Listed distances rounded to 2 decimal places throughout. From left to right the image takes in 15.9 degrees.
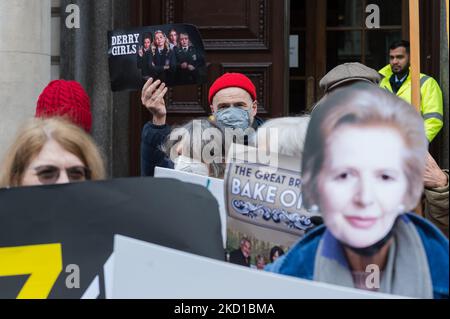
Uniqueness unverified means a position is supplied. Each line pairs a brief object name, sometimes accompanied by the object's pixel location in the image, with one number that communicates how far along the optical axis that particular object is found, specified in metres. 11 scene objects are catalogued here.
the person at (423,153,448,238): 5.13
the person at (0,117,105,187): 4.59
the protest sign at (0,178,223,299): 4.00
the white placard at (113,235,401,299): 3.09
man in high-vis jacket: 10.29
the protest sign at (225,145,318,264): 4.58
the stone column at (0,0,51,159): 11.41
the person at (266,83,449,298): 3.25
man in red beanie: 7.55
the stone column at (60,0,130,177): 12.44
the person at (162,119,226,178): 6.61
